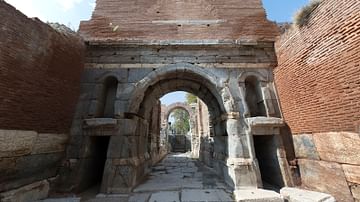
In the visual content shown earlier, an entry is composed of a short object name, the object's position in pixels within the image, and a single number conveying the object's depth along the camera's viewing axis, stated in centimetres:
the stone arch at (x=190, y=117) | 1473
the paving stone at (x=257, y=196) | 317
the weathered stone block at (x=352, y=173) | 291
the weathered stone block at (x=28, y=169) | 309
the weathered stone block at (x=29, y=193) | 284
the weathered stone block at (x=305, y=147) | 383
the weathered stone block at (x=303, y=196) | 296
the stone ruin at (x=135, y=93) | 339
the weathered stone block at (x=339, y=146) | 294
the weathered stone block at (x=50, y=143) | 374
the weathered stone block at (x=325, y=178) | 315
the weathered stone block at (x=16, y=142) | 307
